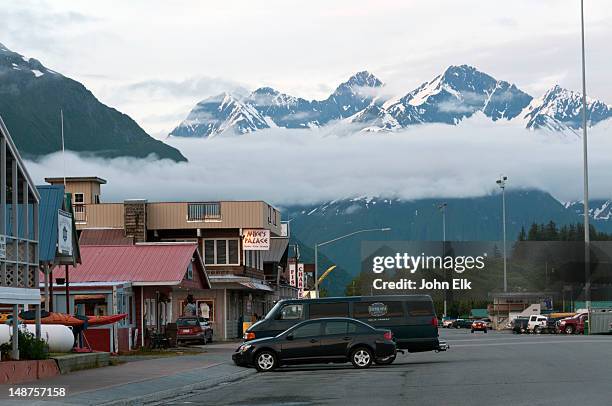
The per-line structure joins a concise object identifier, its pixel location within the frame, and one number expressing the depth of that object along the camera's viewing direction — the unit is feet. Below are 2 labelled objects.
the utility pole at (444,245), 423.88
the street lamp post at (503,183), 384.15
